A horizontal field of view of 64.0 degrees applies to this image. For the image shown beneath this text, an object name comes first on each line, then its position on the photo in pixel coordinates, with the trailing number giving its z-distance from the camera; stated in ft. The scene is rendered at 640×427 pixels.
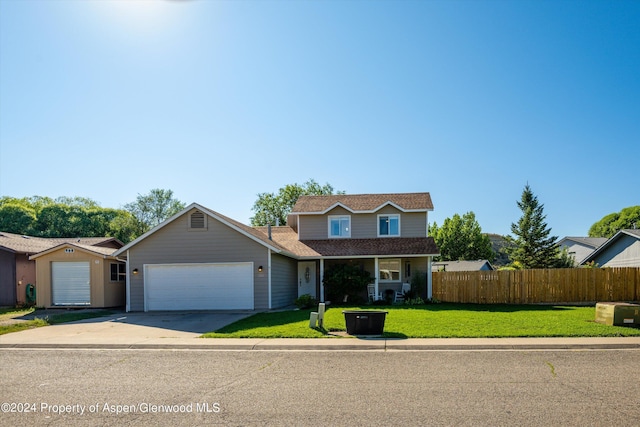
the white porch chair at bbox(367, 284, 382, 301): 86.53
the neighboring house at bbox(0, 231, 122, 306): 84.38
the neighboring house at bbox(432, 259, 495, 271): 151.71
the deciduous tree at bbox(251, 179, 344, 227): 192.03
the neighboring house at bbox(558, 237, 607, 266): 174.62
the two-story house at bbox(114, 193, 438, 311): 72.38
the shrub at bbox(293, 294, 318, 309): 75.20
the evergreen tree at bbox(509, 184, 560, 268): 152.05
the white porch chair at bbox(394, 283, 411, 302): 85.70
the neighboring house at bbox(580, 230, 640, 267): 105.50
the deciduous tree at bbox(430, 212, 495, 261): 193.57
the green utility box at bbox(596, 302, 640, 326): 48.93
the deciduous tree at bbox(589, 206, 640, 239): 242.27
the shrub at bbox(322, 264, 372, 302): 83.61
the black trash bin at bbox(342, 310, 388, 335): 45.32
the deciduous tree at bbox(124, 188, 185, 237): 243.40
